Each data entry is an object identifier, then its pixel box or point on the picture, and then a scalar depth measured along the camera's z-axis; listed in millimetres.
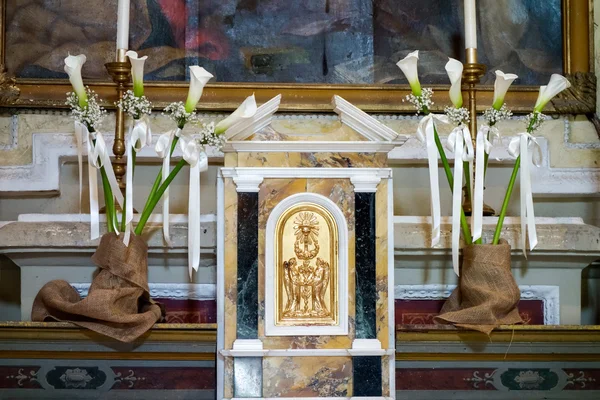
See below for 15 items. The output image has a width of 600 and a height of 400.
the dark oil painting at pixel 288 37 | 8744
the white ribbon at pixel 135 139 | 6959
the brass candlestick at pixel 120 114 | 7460
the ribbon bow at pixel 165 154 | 6990
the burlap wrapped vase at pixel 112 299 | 6551
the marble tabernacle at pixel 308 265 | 6615
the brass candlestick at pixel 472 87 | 7614
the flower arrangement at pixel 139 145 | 6899
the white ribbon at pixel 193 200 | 6885
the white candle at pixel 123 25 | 7413
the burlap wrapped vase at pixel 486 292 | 6718
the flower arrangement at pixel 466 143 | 7032
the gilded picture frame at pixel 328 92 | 8550
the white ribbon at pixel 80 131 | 7099
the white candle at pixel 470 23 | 7601
